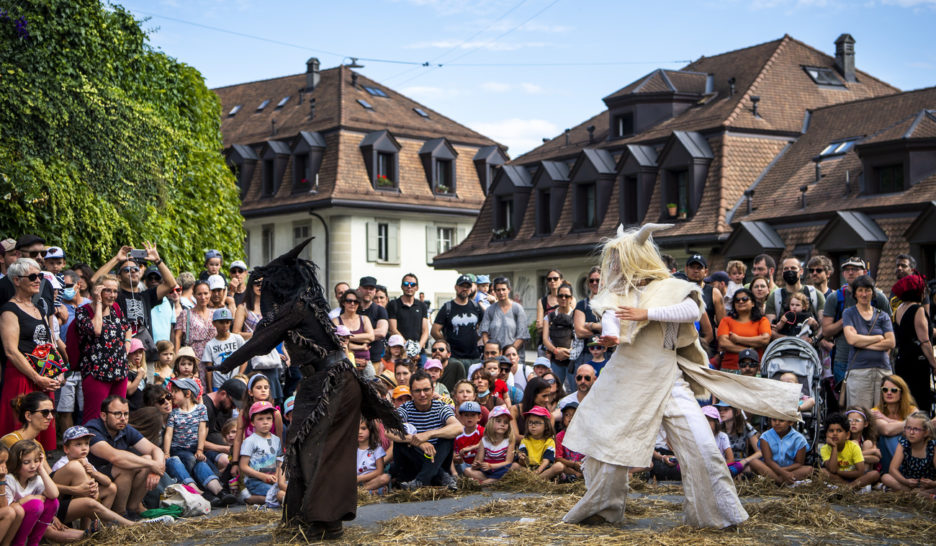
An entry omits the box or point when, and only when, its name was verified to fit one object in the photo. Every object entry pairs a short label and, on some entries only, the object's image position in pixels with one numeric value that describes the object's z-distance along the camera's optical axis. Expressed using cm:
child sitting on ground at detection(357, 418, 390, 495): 1191
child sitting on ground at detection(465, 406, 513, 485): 1238
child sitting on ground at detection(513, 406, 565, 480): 1265
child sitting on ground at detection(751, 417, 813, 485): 1184
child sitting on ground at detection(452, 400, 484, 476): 1272
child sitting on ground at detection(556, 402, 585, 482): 1223
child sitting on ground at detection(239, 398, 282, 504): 1160
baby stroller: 1291
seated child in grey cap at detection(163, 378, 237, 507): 1165
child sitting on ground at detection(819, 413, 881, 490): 1169
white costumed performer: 862
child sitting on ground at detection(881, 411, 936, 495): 1112
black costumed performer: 876
